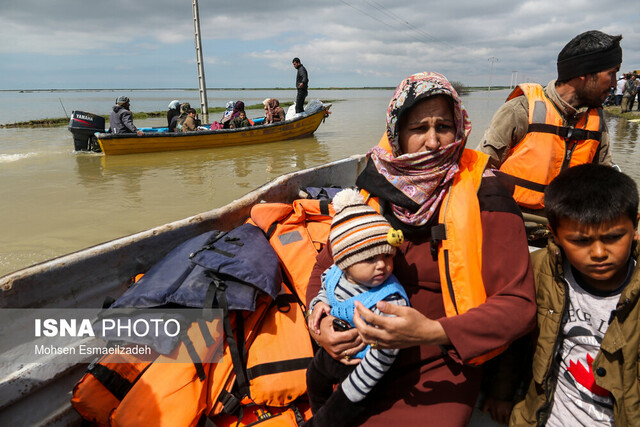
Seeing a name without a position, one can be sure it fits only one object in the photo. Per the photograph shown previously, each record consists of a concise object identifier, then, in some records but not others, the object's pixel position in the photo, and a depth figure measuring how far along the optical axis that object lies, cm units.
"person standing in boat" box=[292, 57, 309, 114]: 1475
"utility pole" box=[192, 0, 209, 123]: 1820
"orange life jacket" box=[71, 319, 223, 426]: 192
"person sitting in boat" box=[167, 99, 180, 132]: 1406
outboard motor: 1152
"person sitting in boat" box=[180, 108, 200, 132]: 1255
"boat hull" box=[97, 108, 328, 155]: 1141
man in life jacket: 250
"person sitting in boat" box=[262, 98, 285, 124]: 1406
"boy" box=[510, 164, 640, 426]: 138
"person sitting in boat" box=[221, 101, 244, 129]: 1365
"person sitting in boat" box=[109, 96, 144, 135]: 1162
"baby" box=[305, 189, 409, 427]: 154
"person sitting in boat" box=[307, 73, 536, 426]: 136
